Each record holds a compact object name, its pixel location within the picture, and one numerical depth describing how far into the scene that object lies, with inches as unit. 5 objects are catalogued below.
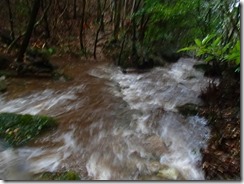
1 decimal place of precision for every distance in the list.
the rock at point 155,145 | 147.0
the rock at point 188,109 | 195.3
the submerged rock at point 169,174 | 123.3
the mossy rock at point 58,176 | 117.8
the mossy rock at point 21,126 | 146.6
